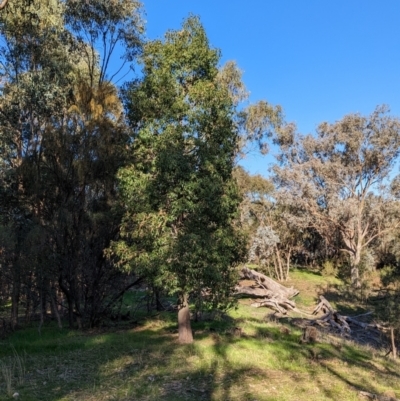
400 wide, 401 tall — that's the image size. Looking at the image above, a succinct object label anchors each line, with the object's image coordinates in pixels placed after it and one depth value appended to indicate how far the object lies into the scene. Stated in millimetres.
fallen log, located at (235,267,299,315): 22375
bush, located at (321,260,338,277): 36125
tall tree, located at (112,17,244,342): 10641
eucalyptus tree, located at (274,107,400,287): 32719
